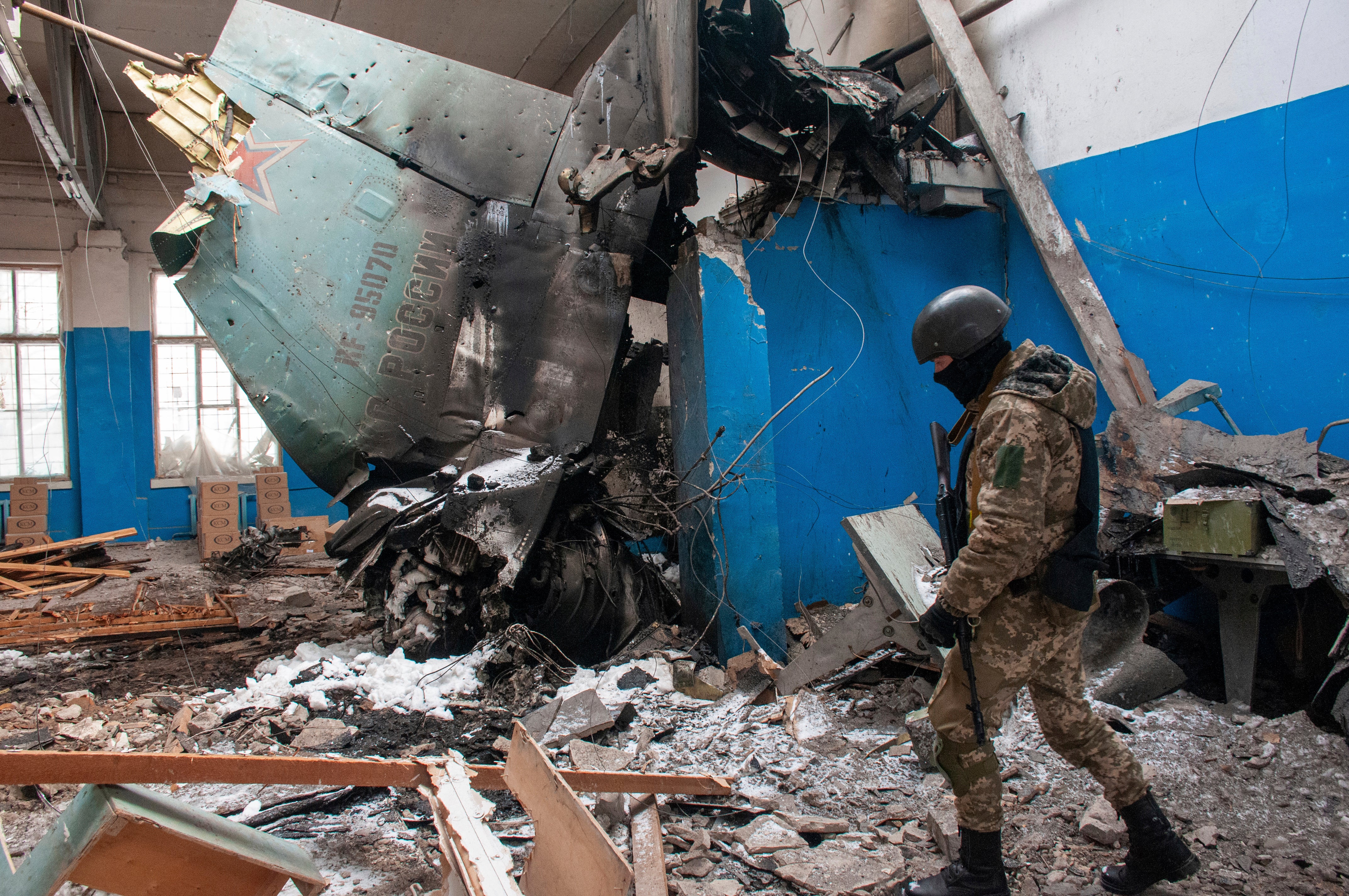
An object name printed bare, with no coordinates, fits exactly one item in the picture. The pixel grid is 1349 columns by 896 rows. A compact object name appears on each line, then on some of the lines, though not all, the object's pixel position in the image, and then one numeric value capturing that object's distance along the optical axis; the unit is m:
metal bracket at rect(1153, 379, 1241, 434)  3.62
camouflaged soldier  1.93
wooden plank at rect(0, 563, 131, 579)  6.81
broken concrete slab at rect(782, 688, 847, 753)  3.04
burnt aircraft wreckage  4.09
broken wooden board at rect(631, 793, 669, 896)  2.04
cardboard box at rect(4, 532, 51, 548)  8.59
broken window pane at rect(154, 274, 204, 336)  10.26
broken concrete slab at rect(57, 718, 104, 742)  3.16
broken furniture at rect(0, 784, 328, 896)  1.67
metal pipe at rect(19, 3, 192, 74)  3.76
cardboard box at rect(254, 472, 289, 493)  9.44
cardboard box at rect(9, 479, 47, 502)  8.81
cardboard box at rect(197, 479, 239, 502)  8.70
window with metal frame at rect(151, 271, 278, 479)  10.16
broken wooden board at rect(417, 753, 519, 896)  1.49
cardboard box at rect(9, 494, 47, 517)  8.82
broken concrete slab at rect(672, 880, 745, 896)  2.10
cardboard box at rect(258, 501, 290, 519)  9.39
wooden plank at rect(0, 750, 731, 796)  1.76
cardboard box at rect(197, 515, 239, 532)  8.68
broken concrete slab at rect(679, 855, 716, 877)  2.19
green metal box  2.91
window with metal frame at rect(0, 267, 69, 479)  9.68
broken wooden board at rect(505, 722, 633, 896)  1.54
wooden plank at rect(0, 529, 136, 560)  7.19
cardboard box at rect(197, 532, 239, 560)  8.68
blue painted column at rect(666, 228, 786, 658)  4.00
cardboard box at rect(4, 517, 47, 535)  8.78
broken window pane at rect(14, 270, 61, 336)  9.78
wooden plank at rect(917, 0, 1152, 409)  4.23
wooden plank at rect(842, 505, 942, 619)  2.93
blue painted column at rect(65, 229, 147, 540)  9.68
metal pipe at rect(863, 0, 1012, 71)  4.98
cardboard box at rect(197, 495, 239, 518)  8.68
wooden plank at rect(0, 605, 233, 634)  4.83
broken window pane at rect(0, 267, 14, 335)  9.73
